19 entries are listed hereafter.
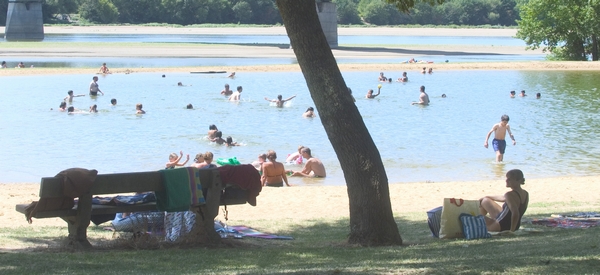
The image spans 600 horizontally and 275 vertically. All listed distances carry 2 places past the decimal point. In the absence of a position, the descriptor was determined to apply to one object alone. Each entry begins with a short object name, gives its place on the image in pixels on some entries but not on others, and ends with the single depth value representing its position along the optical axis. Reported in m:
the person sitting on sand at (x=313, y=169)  32.44
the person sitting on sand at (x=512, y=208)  17.53
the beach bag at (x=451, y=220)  17.14
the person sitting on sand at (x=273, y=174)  29.75
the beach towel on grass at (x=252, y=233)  18.03
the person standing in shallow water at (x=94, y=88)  65.06
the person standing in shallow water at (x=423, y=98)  60.94
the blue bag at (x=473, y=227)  16.92
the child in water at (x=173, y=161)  30.66
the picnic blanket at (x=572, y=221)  17.97
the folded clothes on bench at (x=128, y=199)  16.03
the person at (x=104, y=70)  82.04
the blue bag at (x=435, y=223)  17.59
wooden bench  14.92
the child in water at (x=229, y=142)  41.27
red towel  16.48
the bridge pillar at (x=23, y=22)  146.37
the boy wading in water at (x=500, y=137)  36.25
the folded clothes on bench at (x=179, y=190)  15.60
